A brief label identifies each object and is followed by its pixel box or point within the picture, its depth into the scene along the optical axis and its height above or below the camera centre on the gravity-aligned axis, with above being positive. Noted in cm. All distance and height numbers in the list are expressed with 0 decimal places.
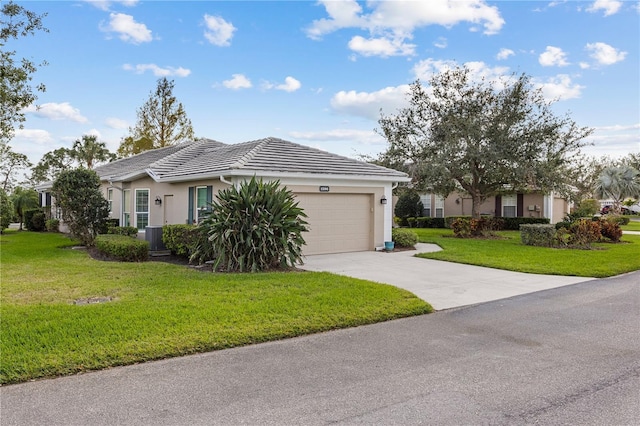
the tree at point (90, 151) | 3612 +488
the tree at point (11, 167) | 3731 +375
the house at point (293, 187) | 1298 +74
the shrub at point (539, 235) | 1638 -97
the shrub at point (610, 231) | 1867 -94
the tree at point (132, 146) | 3183 +473
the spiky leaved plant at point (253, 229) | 991 -45
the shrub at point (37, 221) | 2345 -56
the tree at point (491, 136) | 1978 +332
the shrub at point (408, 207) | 2994 +17
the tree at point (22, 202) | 2480 +48
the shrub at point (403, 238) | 1564 -101
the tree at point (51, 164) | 3819 +415
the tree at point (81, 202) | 1435 +28
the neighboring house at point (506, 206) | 2711 +23
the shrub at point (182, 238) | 1110 -75
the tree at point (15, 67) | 1336 +444
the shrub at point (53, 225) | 2170 -72
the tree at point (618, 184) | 4081 +229
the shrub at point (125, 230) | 1500 -69
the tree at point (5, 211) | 2123 -2
